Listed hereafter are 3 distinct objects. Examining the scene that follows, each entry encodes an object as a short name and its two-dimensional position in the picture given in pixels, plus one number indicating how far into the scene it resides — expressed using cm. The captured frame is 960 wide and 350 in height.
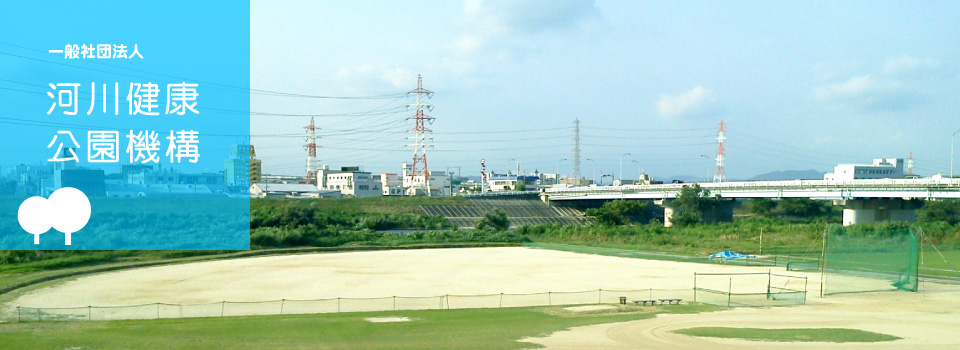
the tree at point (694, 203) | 9425
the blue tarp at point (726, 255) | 5399
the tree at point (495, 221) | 9294
